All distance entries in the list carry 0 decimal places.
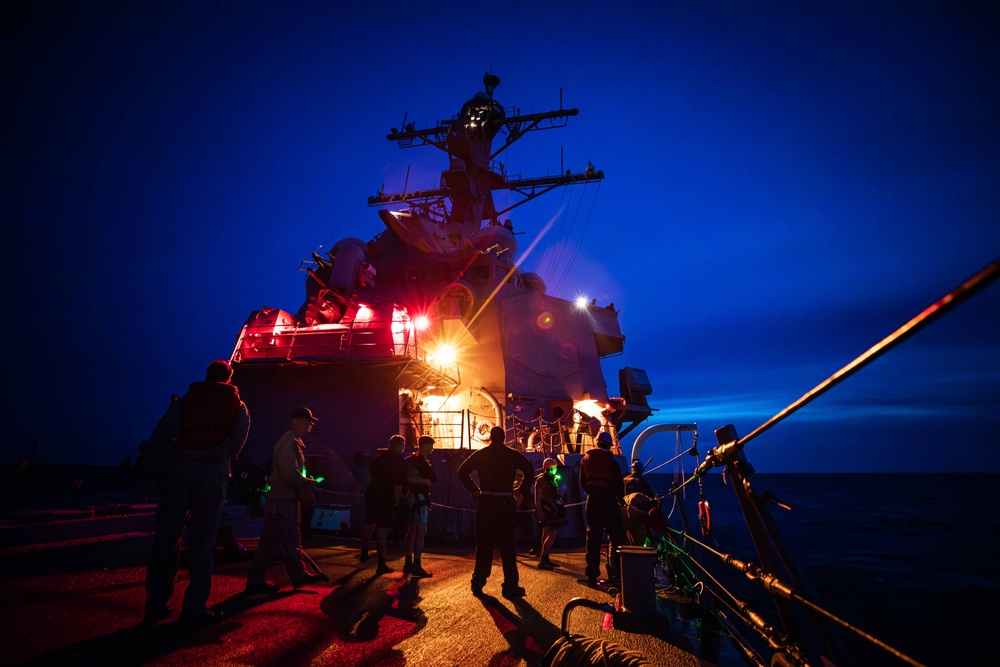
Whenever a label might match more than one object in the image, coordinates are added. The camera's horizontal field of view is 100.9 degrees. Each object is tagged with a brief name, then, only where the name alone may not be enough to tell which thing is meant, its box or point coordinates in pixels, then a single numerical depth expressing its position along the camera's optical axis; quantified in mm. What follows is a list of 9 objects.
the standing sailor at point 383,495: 6121
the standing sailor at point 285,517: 4703
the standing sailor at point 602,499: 5887
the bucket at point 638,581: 3637
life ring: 13584
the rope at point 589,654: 1810
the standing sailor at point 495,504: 5074
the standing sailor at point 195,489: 3531
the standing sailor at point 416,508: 6020
